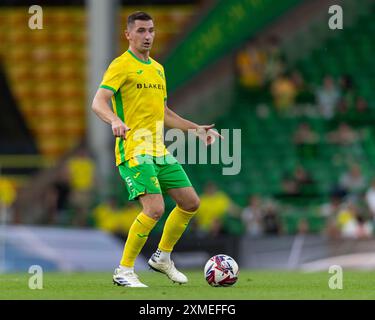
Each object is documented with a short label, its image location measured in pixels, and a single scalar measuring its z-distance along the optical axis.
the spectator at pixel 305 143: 22.19
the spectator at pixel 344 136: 21.94
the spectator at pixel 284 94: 23.06
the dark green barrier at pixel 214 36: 22.89
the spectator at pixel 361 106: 22.69
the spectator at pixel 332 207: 19.64
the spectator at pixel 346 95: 22.78
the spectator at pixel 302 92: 23.14
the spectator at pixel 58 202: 20.88
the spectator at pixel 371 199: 19.28
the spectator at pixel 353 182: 20.45
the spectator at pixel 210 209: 20.27
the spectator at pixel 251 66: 23.53
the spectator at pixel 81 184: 20.34
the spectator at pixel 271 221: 19.80
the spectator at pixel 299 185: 21.25
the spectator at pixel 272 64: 23.58
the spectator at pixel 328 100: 22.78
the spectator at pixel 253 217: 19.94
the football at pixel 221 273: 9.71
